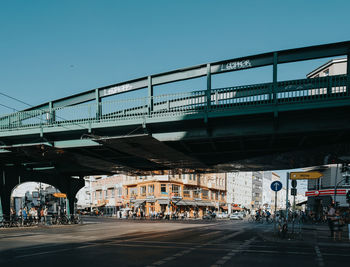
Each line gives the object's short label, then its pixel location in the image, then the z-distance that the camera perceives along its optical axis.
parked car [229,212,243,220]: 67.40
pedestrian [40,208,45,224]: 38.46
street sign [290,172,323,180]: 20.95
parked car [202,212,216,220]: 67.62
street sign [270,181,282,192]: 21.68
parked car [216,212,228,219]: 74.00
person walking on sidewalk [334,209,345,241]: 22.62
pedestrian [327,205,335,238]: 22.25
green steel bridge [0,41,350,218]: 17.61
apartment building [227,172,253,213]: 115.88
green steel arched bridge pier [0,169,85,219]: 32.47
